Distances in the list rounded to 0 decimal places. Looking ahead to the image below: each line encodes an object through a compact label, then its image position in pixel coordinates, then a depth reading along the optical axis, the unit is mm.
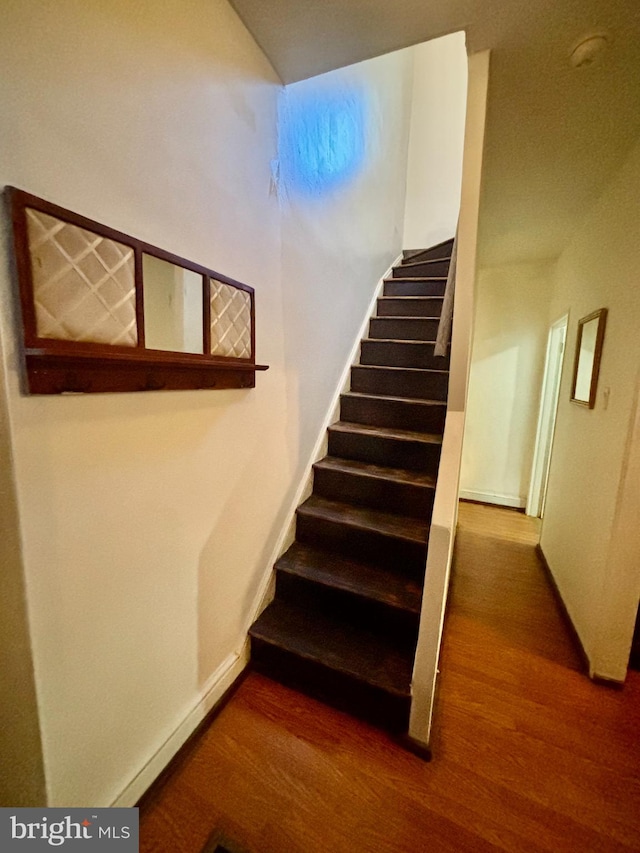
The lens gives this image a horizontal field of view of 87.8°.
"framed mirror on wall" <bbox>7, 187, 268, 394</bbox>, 667
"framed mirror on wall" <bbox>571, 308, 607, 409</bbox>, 1794
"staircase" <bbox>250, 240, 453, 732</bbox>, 1389
